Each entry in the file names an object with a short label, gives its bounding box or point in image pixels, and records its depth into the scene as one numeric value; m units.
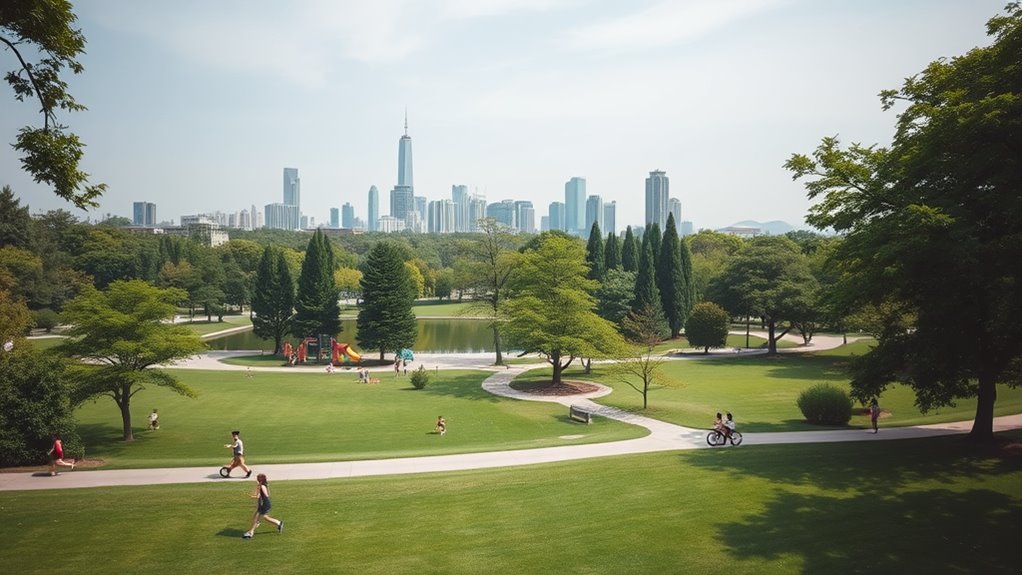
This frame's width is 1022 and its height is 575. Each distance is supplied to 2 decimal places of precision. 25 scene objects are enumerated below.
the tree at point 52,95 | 11.33
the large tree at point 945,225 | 15.34
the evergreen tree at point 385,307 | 54.66
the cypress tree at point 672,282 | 71.29
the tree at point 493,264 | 54.19
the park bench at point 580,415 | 28.84
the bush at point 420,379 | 38.81
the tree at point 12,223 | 73.12
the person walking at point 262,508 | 13.16
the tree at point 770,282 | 53.78
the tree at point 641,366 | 30.91
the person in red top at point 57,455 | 18.92
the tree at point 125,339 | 24.48
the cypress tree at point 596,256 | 69.31
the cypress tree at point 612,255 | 74.50
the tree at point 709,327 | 55.88
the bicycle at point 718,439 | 21.95
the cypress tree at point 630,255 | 75.56
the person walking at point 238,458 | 18.65
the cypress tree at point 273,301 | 60.91
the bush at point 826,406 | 25.92
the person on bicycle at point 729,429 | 21.83
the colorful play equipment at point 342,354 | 53.19
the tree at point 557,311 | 38.97
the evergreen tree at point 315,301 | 58.50
